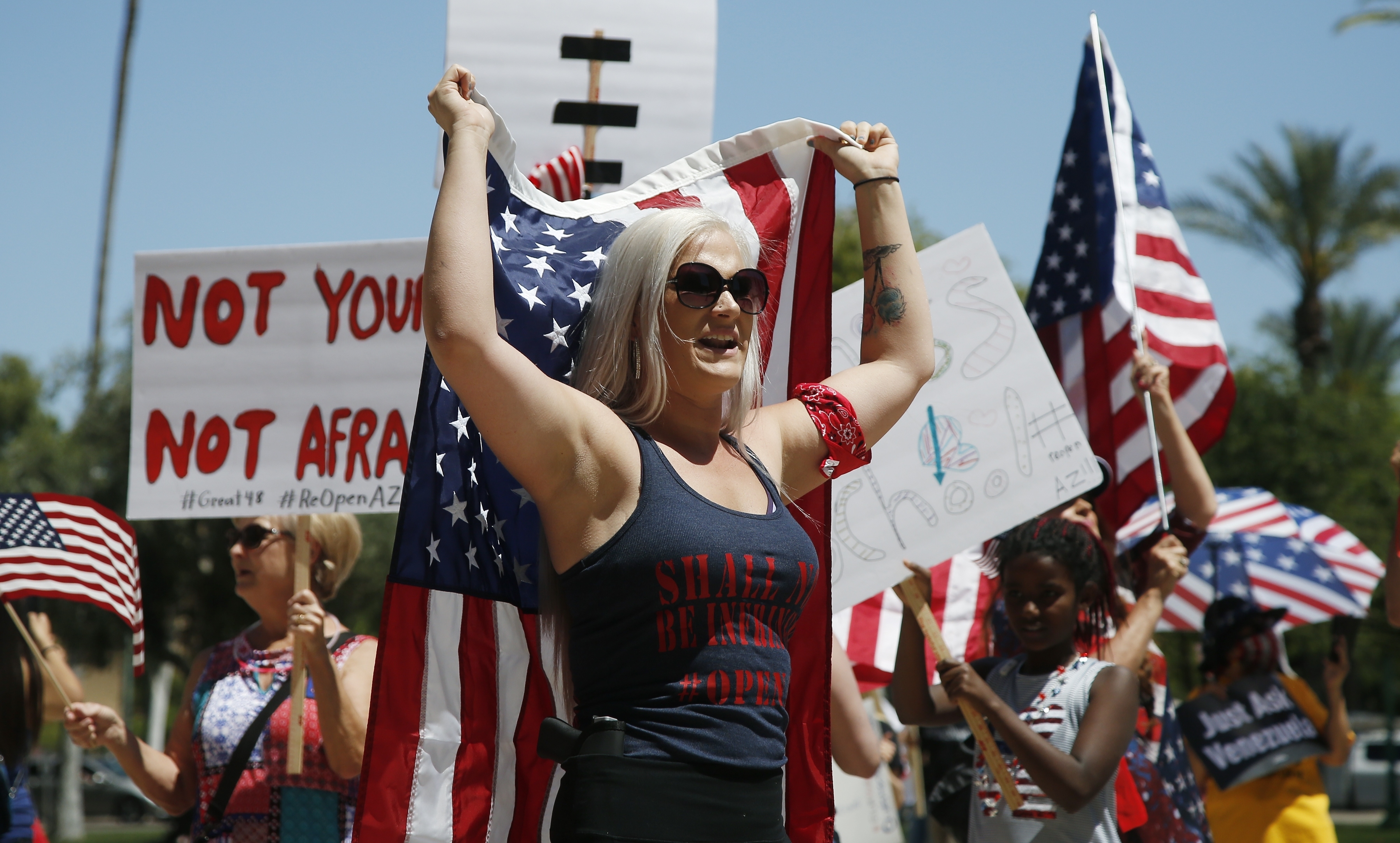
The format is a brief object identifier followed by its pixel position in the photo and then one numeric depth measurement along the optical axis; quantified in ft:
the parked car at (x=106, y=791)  94.58
